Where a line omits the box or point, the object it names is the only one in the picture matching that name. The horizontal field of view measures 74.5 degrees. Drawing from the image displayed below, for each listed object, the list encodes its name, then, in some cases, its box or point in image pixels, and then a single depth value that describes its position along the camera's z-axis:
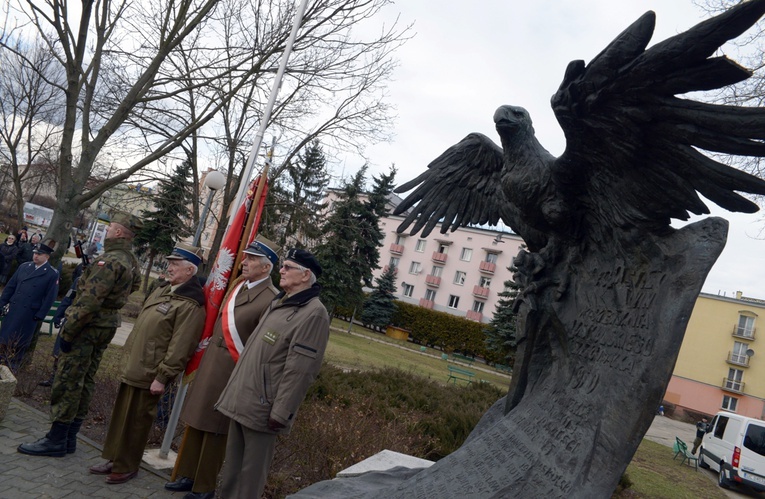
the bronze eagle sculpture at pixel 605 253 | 2.44
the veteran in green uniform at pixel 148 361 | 4.32
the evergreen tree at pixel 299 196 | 14.30
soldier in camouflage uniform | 4.52
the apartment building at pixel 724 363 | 36.19
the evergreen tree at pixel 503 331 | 24.85
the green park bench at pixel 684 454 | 14.32
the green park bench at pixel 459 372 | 16.95
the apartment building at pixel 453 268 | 43.88
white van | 12.29
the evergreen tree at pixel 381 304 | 39.16
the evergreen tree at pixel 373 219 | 29.86
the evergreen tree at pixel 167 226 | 13.46
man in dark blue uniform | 6.84
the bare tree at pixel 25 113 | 14.27
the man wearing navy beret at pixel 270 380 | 3.51
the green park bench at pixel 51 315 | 9.86
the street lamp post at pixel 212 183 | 9.34
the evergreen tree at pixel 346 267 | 29.59
